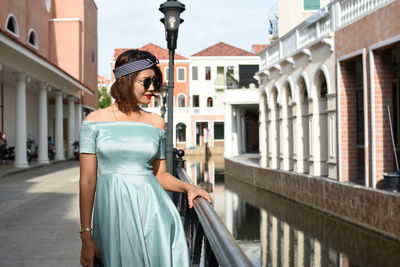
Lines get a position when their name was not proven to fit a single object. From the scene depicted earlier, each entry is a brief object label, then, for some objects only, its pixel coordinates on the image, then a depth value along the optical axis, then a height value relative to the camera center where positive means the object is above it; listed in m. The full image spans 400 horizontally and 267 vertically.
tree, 70.75 +5.49
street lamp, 8.16 +1.73
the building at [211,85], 51.22 +5.29
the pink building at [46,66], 18.61 +2.85
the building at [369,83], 10.65 +1.16
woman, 2.27 -0.23
